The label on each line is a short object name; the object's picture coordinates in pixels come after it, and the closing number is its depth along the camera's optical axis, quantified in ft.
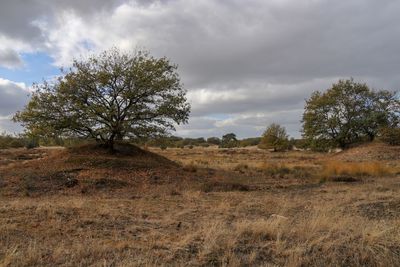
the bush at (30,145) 213.21
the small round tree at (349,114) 159.22
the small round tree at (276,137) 246.68
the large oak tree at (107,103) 75.72
